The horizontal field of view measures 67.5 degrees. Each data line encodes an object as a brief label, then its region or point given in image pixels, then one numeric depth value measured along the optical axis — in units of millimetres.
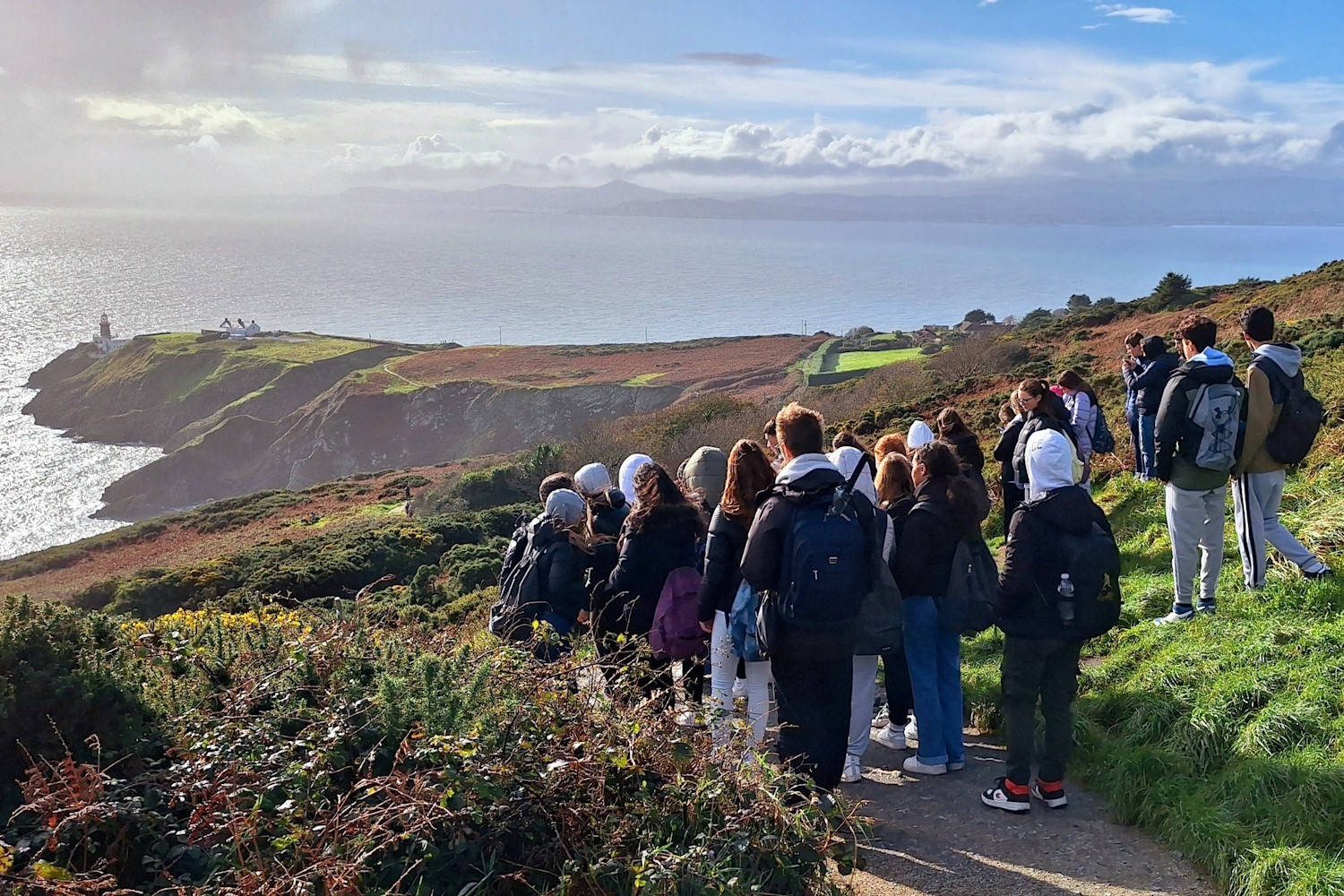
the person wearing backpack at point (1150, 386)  8172
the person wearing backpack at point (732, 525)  4605
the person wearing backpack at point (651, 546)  5121
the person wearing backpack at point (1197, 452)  5910
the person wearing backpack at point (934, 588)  5047
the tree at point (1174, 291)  36684
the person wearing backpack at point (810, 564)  4207
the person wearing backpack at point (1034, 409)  6305
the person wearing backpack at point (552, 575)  5324
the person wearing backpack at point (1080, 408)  8367
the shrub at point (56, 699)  3658
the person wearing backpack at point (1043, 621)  4504
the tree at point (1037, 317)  58372
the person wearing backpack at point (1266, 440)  6004
